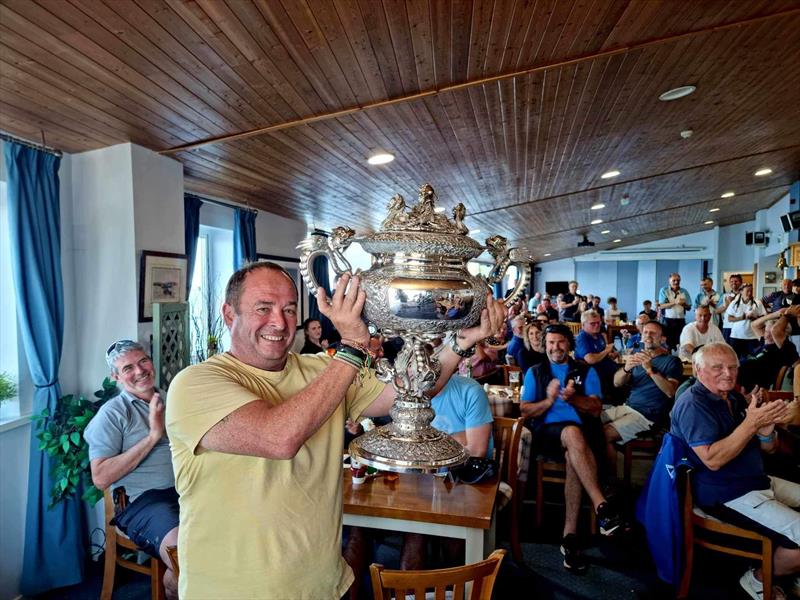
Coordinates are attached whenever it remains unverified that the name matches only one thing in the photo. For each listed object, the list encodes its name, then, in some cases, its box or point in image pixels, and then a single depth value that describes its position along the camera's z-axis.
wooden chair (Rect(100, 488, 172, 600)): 2.53
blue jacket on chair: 2.62
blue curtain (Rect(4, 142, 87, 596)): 2.87
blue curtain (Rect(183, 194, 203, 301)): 4.50
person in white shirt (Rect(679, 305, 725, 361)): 5.45
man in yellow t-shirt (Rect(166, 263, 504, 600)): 1.05
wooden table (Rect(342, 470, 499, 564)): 2.12
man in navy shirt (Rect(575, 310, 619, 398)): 4.82
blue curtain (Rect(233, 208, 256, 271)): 5.41
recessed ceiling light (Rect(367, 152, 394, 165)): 3.79
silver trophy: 0.92
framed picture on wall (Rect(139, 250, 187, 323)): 3.37
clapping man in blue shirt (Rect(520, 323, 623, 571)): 3.28
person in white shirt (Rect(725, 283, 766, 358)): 7.07
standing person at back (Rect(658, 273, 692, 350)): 8.69
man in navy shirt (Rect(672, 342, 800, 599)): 2.45
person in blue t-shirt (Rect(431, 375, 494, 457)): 2.82
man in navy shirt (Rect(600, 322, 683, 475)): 4.03
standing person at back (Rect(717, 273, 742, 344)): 7.82
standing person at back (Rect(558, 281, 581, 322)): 10.78
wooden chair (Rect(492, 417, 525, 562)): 3.04
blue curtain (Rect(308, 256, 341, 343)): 6.87
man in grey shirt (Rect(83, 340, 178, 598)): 2.47
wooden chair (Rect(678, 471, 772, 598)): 2.50
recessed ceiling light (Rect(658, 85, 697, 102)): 3.60
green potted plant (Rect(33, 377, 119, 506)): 2.83
